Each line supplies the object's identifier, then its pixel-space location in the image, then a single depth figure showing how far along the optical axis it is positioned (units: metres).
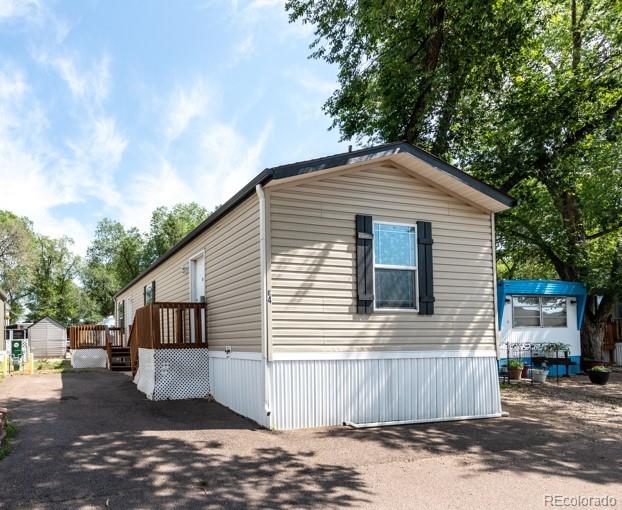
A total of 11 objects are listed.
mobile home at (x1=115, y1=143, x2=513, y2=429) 7.09
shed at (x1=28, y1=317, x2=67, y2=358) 29.38
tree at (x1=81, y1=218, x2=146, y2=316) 40.62
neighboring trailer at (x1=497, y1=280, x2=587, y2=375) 13.95
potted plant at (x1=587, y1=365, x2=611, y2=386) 12.11
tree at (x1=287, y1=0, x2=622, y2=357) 12.17
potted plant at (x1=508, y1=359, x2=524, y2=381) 12.77
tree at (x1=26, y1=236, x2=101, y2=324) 44.47
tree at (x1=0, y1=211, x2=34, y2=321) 38.09
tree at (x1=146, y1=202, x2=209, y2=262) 37.31
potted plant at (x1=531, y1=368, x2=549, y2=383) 12.28
